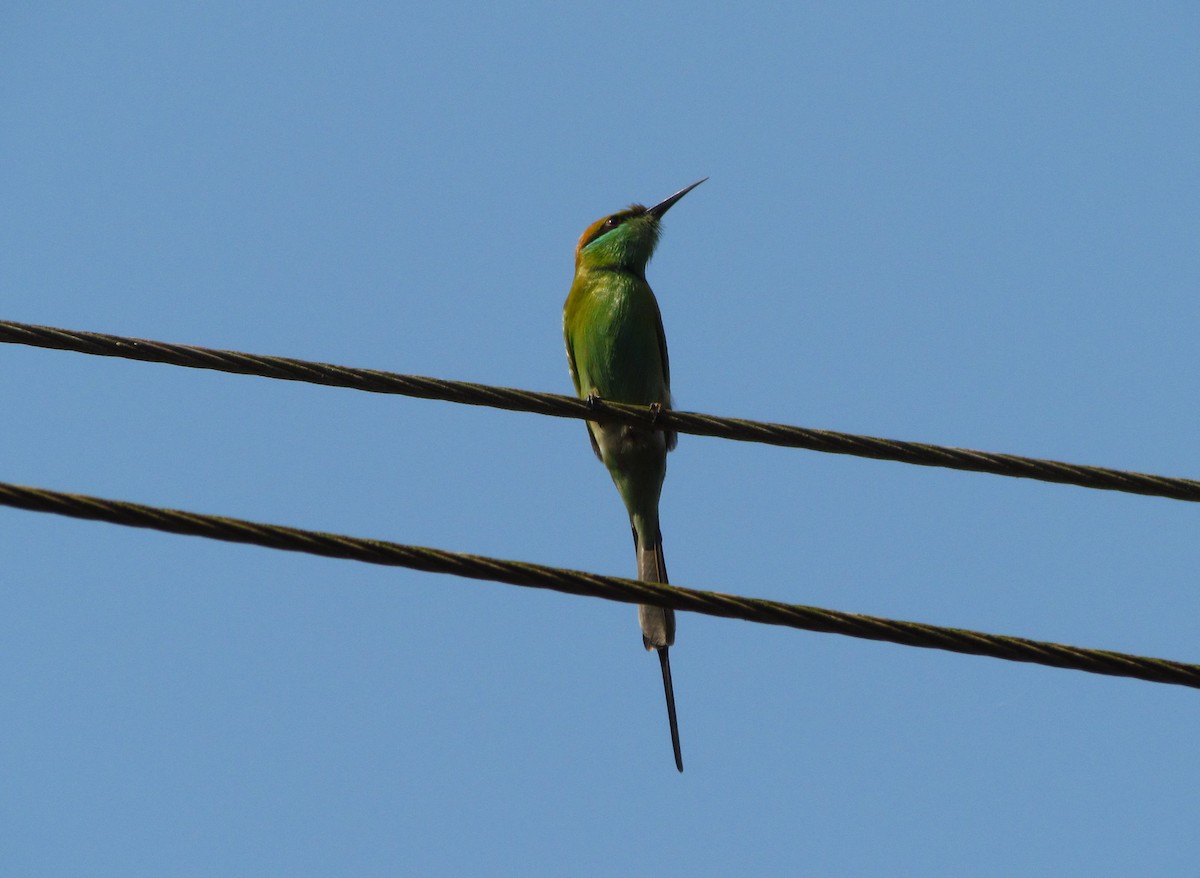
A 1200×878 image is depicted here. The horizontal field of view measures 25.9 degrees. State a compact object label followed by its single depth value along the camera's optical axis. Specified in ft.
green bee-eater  33.40
